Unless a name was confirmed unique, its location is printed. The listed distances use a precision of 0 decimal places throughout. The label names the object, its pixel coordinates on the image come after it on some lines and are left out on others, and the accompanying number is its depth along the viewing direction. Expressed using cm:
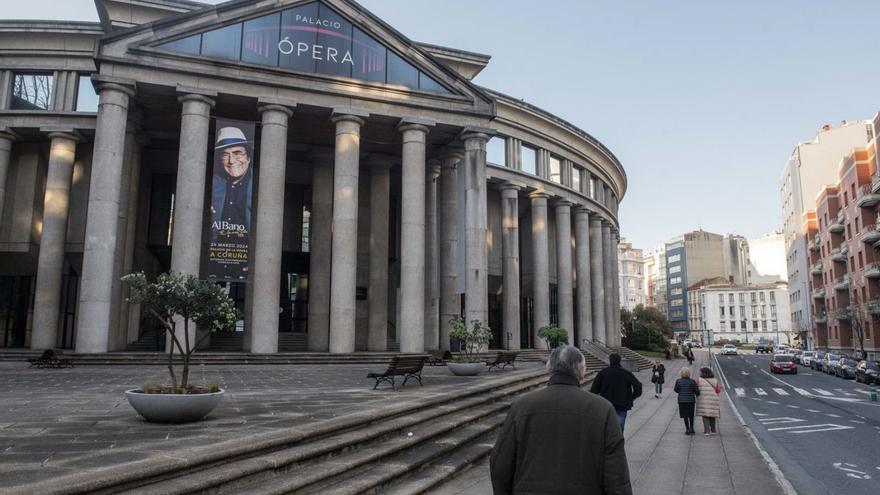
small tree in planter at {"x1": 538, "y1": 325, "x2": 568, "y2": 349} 2792
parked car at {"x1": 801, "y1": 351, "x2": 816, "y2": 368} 4957
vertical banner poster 2302
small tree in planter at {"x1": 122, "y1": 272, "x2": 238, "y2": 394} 931
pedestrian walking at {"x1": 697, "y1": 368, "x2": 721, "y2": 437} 1315
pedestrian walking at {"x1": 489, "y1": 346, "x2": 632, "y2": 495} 331
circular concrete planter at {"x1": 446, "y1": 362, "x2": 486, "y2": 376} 1870
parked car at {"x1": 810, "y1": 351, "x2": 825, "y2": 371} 4500
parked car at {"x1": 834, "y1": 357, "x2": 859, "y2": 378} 3650
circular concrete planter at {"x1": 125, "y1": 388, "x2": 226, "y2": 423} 846
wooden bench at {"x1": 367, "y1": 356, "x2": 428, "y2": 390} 1439
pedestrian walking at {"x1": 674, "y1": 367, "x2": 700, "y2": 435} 1305
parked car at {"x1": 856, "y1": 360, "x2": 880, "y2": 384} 3020
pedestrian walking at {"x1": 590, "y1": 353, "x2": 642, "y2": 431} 931
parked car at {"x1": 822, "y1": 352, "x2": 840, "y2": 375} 4053
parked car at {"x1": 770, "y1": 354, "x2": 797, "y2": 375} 4056
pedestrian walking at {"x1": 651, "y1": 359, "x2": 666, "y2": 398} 2298
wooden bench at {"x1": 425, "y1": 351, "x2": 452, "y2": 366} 2491
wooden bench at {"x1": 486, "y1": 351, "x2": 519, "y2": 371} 2286
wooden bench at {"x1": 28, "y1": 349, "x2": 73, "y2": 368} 1970
